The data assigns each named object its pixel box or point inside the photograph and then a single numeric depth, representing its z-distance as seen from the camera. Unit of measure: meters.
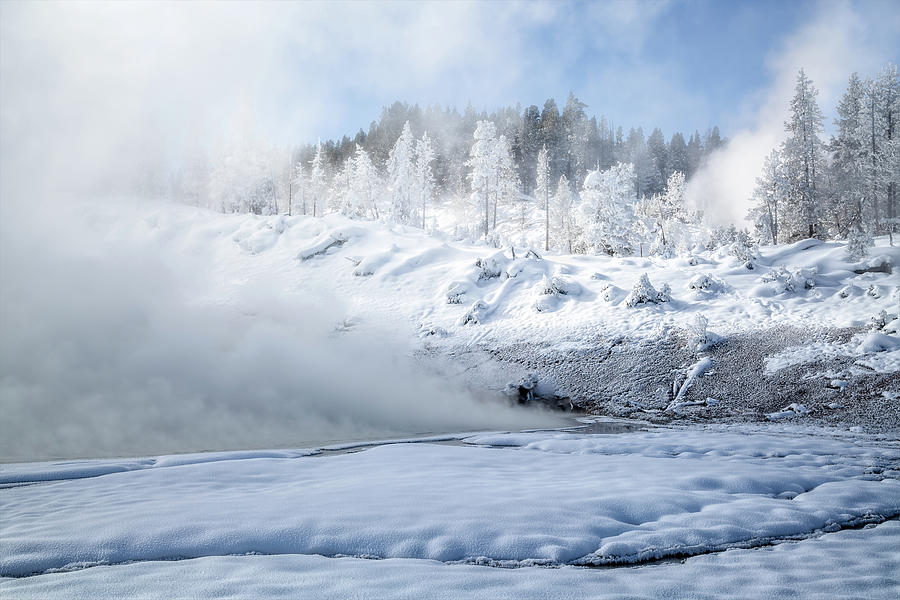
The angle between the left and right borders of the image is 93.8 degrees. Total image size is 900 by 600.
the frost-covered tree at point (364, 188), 65.38
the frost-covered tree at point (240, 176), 67.62
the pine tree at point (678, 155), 96.29
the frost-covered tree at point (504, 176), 62.64
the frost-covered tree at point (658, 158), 95.38
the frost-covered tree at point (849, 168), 37.00
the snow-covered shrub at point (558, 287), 24.02
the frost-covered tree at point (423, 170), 65.00
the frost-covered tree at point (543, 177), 58.59
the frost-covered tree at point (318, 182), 76.81
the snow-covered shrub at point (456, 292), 26.30
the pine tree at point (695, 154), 102.62
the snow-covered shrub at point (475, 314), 23.94
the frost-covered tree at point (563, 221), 53.94
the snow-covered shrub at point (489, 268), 27.94
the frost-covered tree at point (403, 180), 63.78
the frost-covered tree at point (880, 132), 38.03
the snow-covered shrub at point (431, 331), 23.70
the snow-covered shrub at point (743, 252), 23.46
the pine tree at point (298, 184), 77.56
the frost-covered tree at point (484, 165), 55.78
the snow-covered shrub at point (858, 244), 22.22
